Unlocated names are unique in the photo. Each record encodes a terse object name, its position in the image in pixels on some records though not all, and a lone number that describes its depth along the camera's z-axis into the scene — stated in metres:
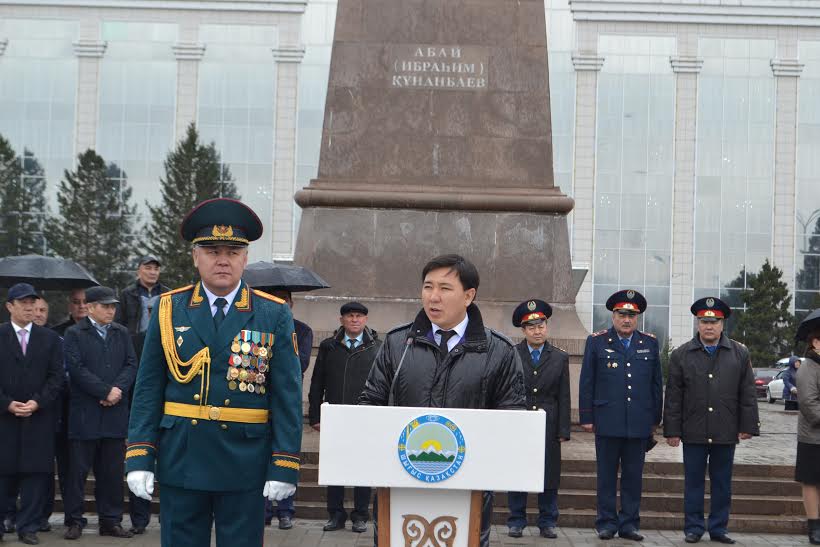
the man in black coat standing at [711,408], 9.28
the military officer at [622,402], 9.26
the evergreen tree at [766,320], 50.22
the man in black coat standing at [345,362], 9.88
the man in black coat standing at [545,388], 9.27
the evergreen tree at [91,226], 51.91
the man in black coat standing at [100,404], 9.07
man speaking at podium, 5.09
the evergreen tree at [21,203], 52.53
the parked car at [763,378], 39.25
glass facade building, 54.97
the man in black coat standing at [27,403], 8.77
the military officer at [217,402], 5.09
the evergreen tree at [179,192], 51.88
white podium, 4.57
